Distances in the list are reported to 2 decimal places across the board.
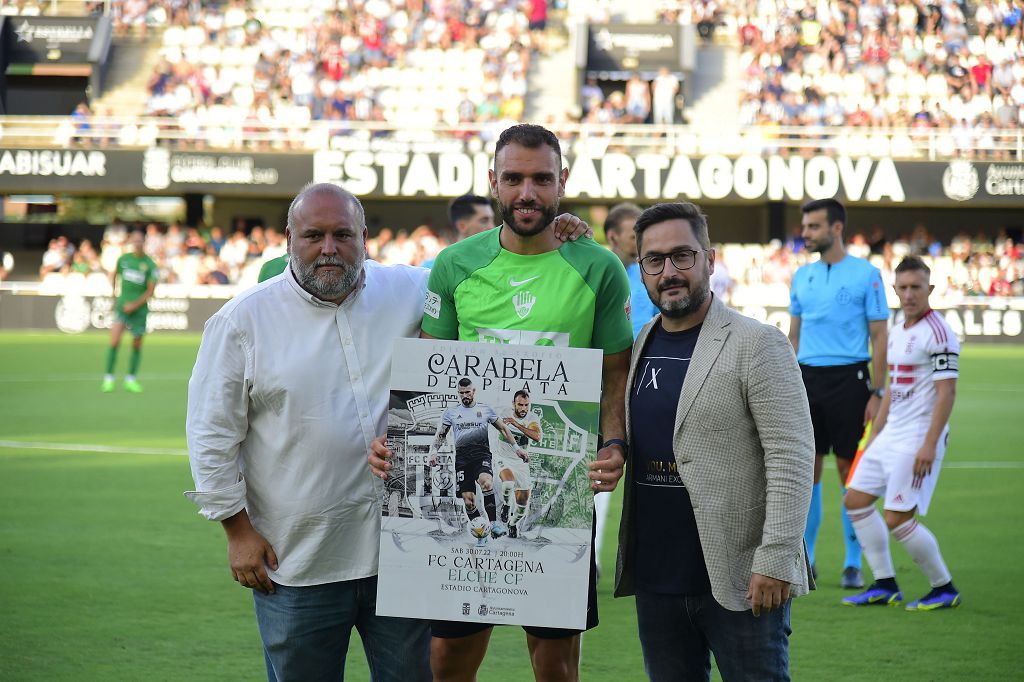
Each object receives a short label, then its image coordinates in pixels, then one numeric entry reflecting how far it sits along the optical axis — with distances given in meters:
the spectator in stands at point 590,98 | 35.81
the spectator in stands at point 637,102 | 34.34
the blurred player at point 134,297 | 18.39
